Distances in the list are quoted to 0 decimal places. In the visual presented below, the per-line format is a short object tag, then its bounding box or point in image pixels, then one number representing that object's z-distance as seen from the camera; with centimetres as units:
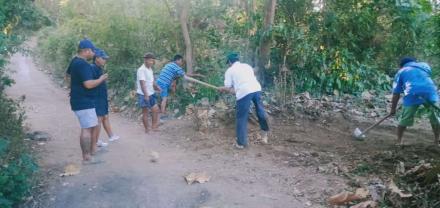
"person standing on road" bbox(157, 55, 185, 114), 827
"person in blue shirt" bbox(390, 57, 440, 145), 614
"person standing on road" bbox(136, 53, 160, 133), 747
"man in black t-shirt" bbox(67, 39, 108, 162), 554
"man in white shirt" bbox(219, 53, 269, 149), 654
